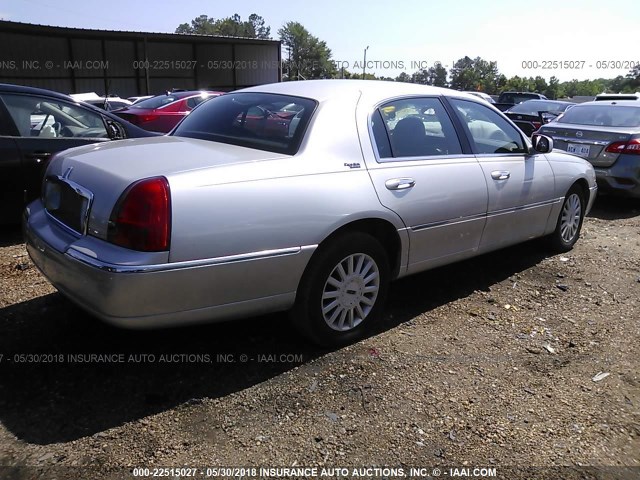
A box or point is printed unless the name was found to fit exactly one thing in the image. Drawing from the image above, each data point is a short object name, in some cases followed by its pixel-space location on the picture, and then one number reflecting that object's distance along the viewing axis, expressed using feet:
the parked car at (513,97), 64.59
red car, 36.39
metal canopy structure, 79.97
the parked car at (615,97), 36.73
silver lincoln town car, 8.64
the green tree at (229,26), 368.34
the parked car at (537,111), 39.78
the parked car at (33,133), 16.22
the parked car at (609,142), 23.91
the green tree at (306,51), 284.90
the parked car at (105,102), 55.42
